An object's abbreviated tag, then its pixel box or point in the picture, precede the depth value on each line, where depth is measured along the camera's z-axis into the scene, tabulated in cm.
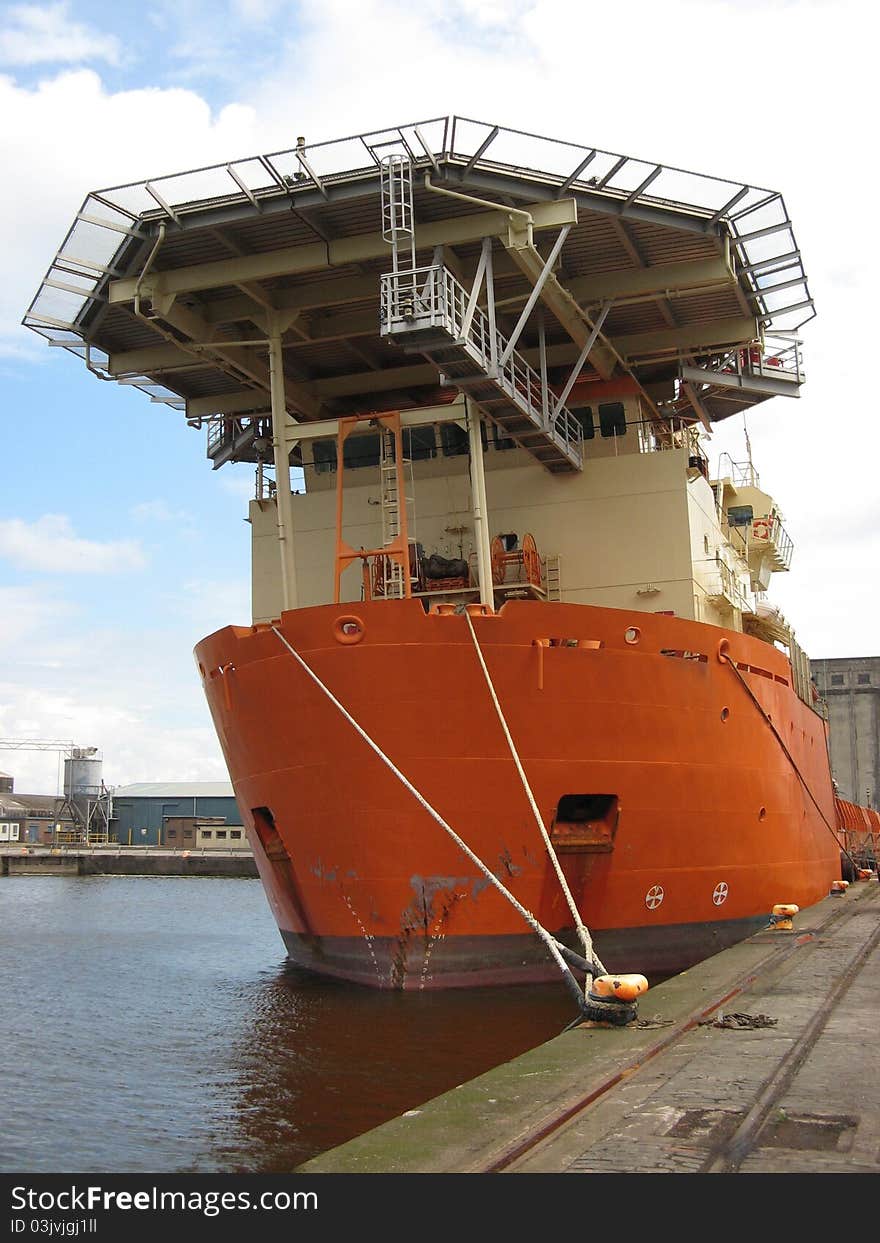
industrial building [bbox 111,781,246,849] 7712
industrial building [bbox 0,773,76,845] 7744
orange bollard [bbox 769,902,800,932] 1680
